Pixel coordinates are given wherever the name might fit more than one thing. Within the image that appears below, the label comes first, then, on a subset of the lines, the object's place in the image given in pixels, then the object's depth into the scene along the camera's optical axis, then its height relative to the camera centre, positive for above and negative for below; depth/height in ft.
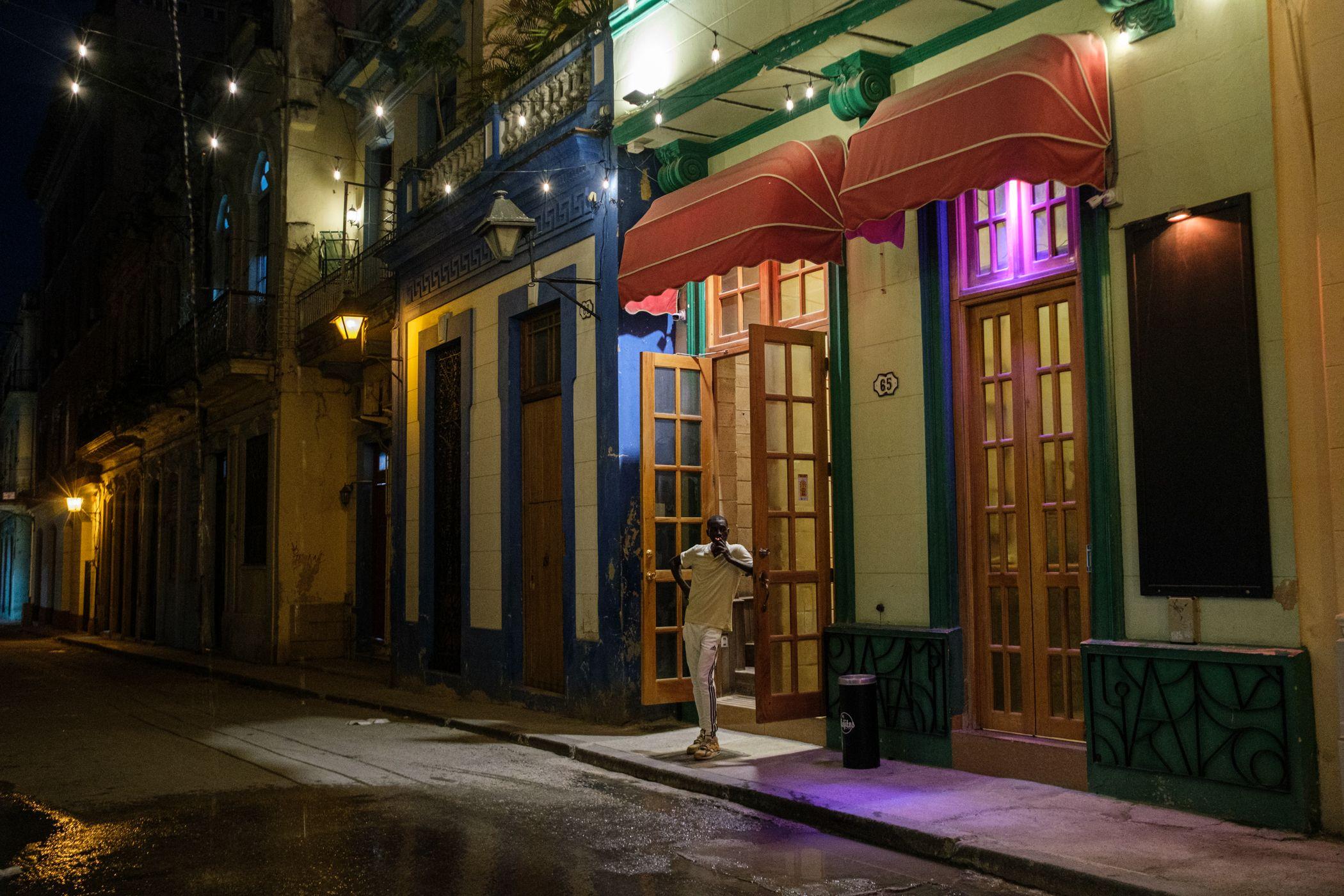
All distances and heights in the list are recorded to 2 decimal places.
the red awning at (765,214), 29.91 +8.75
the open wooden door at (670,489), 36.68 +2.04
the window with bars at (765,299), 34.71 +7.71
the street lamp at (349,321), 53.67 +10.67
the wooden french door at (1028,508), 25.96 +0.95
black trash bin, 27.48 -3.94
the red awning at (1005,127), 23.47 +8.61
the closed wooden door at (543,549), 41.19 +0.20
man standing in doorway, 30.12 -1.47
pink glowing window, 26.32 +7.25
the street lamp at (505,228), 37.93 +10.52
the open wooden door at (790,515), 30.50 +0.98
